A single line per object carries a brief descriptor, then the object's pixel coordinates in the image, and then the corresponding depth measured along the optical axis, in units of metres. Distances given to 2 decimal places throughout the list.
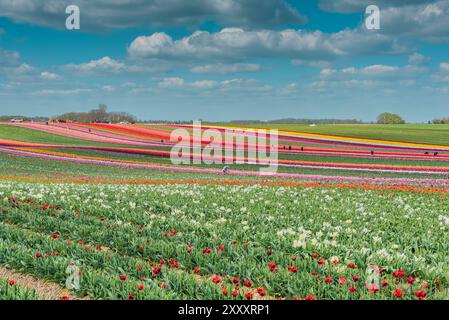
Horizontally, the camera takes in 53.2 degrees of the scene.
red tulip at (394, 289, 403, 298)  6.14
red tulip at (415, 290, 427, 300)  6.34
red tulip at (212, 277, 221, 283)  6.74
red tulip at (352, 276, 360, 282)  6.93
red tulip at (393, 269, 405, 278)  7.05
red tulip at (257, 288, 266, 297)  6.59
